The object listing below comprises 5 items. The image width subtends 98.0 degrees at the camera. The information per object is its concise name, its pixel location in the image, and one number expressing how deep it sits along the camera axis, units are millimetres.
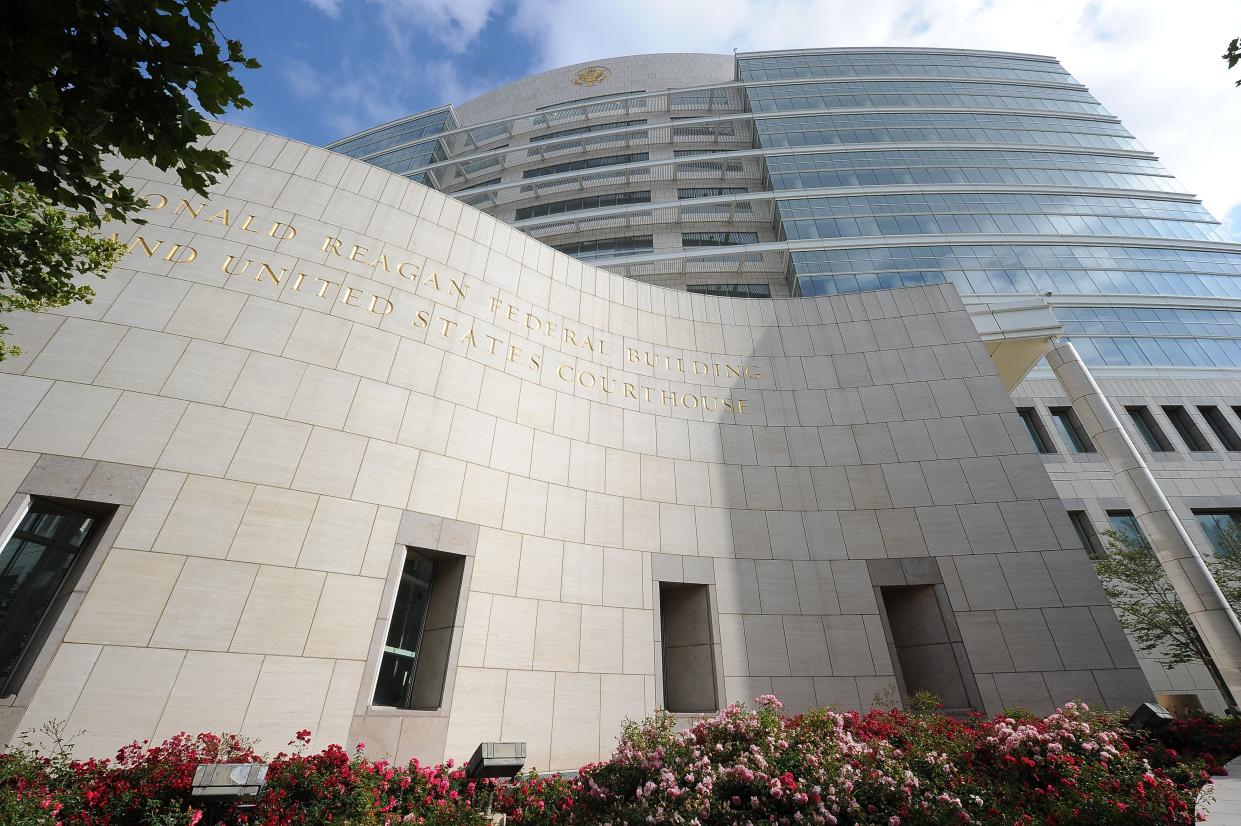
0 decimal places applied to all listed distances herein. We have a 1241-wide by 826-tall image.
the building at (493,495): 8812
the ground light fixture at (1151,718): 8797
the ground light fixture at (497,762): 7359
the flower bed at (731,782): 6227
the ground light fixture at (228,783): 6082
